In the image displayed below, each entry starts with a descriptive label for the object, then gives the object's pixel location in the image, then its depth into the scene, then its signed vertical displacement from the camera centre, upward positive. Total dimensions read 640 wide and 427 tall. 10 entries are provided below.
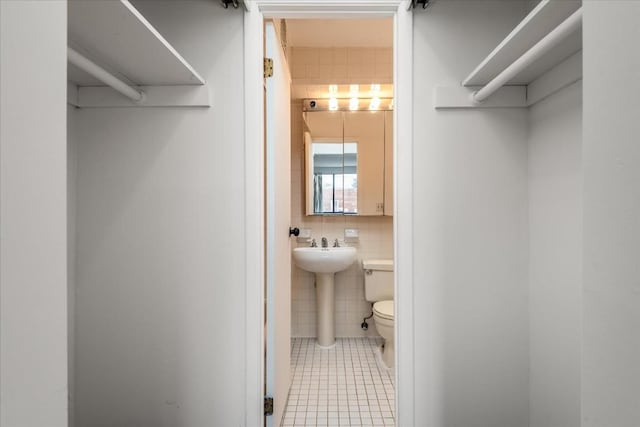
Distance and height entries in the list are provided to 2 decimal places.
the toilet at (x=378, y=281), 2.43 -0.51
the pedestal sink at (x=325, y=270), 2.24 -0.40
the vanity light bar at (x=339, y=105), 2.58 +0.89
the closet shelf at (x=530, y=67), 0.84 +0.51
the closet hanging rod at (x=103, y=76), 0.86 +0.43
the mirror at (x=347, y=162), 2.56 +0.42
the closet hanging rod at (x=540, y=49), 0.76 +0.45
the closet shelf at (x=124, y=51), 0.82 +0.52
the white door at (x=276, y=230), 1.39 -0.07
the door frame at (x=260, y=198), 1.29 +0.06
